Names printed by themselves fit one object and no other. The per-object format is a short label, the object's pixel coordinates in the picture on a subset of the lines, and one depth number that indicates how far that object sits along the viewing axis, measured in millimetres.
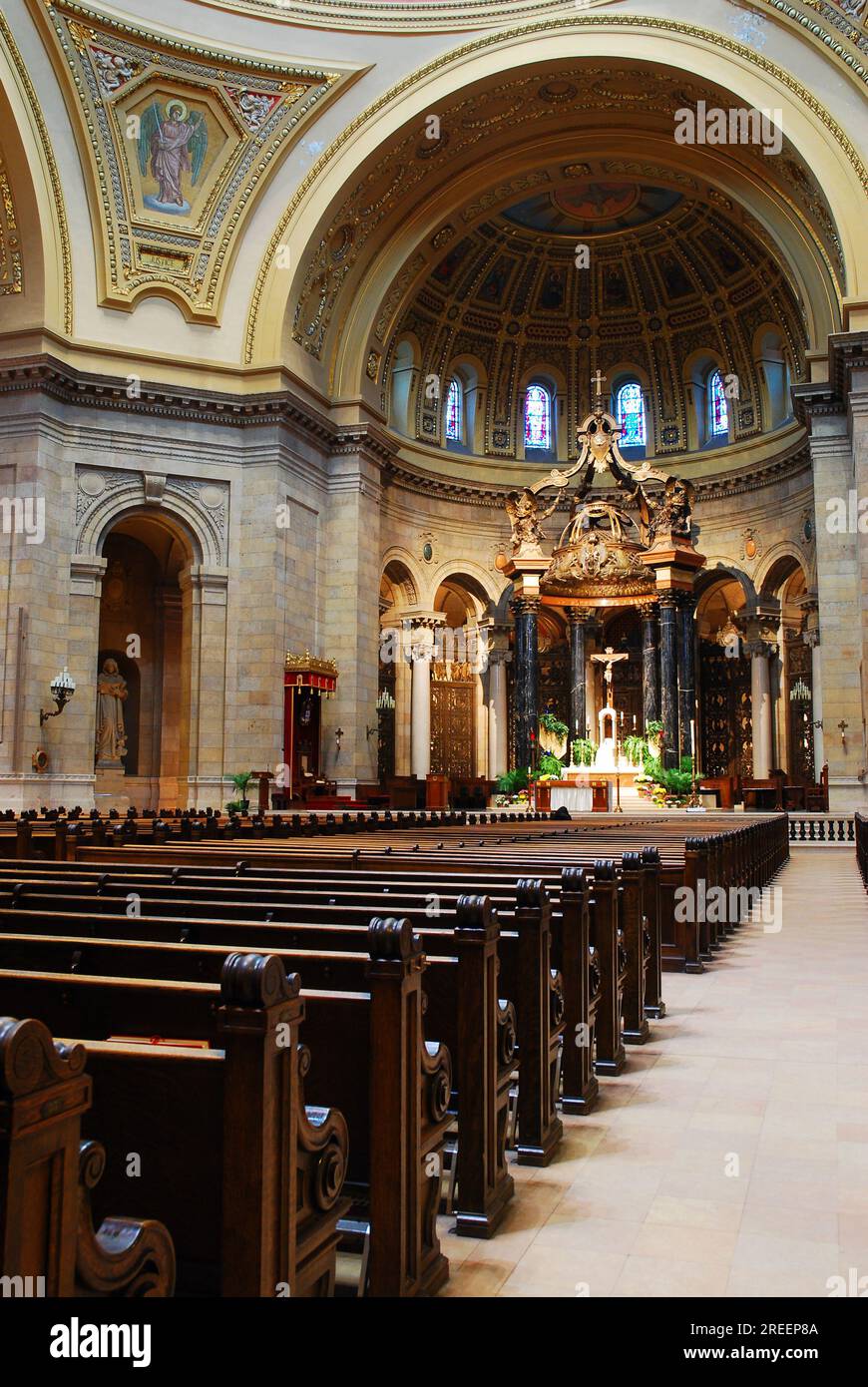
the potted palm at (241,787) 20281
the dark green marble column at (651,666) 26328
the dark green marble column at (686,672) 25781
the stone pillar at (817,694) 27844
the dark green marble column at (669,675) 25516
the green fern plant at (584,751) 26359
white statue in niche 24125
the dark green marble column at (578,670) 28578
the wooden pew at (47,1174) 1465
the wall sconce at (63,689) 19734
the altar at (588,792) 24297
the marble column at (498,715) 31688
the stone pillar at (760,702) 29672
